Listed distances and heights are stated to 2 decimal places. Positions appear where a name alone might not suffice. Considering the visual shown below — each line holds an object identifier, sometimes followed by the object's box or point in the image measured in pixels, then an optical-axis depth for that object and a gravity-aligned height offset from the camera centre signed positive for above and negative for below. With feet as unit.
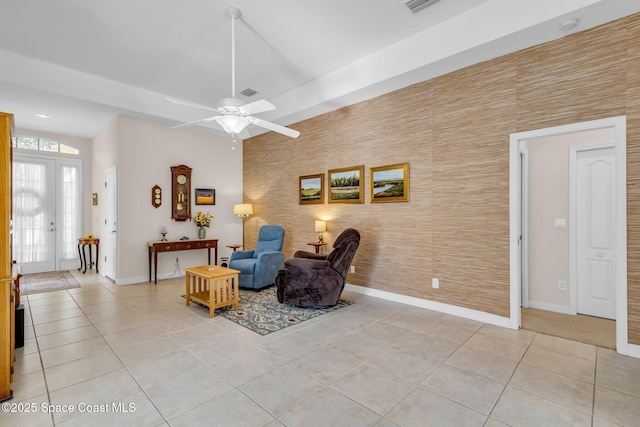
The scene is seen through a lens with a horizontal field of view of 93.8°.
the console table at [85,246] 21.34 -2.50
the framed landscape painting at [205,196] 21.44 +1.25
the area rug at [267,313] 11.36 -4.26
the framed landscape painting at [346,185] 16.08 +1.55
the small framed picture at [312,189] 18.12 +1.44
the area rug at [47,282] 16.74 -4.19
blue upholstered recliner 16.26 -2.75
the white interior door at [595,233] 12.06 -0.93
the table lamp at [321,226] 17.17 -0.78
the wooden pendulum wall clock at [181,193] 20.07 +1.42
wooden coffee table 12.35 -3.28
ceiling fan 10.50 +3.69
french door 21.09 +0.17
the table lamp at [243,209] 21.81 +0.29
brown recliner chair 13.17 -2.84
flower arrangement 21.02 -0.47
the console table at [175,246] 18.10 -2.12
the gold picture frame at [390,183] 14.19 +1.41
